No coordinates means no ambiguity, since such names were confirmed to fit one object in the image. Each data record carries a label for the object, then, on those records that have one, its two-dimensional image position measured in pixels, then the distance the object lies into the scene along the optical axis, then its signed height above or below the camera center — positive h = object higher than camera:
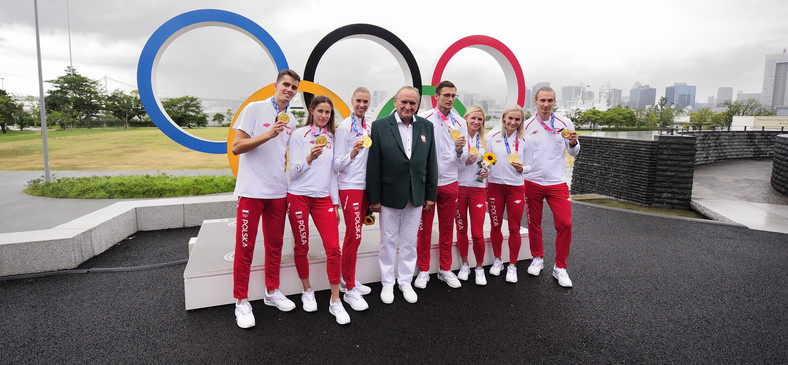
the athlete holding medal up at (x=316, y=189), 2.76 -0.38
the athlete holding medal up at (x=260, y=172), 2.54 -0.24
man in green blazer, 2.96 -0.29
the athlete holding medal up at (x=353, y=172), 2.92 -0.26
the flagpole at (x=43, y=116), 8.25 +0.35
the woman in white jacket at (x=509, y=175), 3.54 -0.31
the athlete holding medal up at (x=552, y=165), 3.51 -0.21
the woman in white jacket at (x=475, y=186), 3.46 -0.41
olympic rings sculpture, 3.89 +0.94
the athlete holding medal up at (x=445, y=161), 3.29 -0.18
